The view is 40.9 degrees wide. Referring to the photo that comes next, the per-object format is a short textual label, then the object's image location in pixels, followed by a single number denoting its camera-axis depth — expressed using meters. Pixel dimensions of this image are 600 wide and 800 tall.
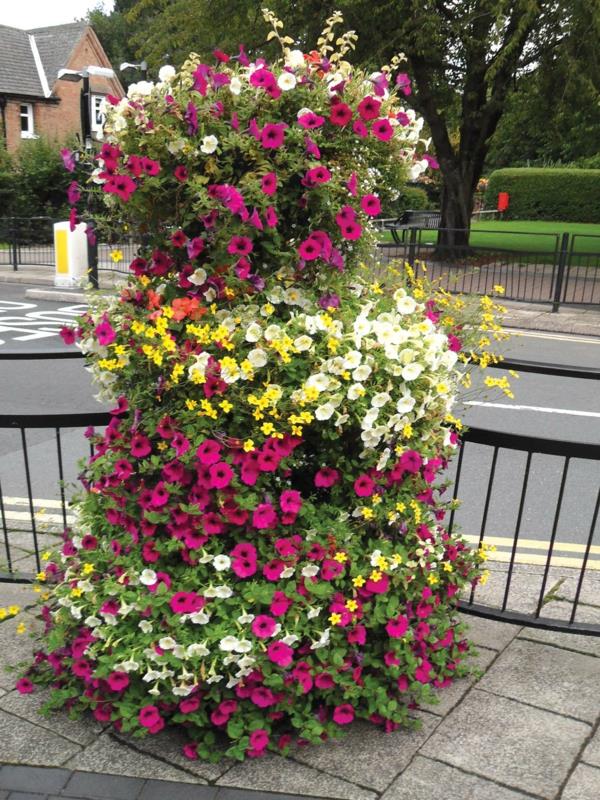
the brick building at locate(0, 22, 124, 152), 37.53
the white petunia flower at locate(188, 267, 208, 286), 2.58
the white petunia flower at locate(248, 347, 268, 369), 2.49
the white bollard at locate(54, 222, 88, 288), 15.79
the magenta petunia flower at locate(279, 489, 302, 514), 2.56
